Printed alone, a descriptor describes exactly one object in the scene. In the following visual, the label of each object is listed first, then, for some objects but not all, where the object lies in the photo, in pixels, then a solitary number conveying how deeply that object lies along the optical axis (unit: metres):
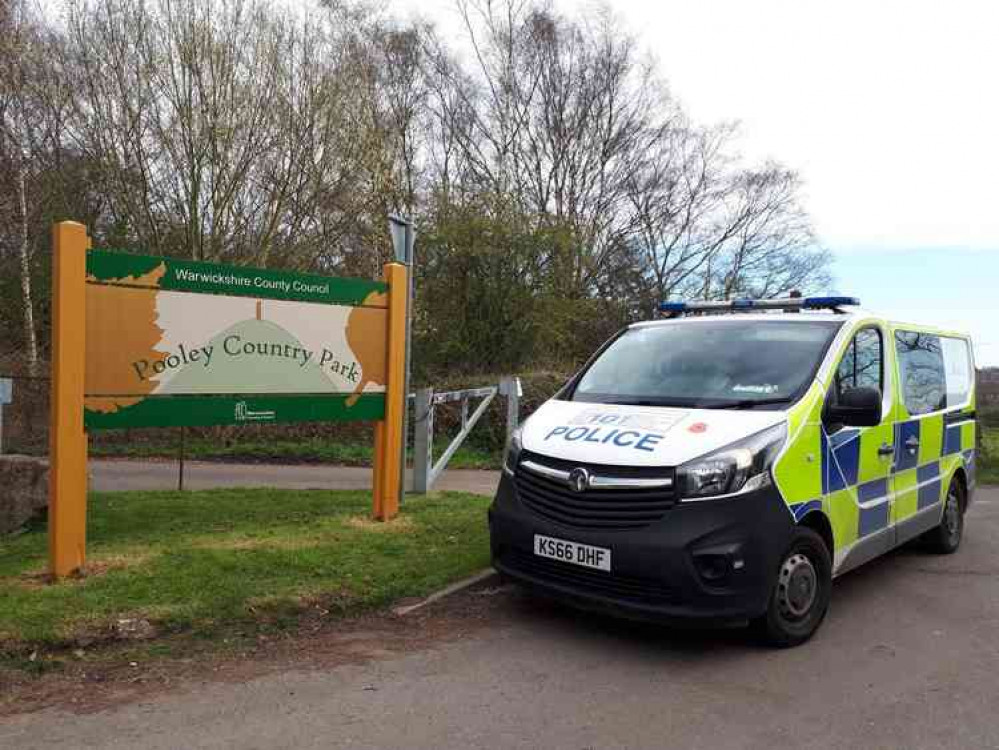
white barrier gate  8.51
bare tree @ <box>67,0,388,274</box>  13.80
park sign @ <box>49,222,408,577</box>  5.06
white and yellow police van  4.14
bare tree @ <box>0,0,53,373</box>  14.02
